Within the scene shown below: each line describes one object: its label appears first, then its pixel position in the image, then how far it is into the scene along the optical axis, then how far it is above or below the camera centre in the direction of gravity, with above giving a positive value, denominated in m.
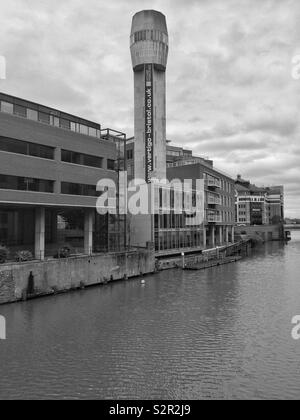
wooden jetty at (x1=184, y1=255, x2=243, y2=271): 62.84 -6.41
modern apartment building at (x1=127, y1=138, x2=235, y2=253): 68.31 +2.51
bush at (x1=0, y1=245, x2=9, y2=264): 37.15 -2.48
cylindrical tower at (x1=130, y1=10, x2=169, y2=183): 76.25 +26.64
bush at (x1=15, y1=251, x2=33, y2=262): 38.97 -2.82
